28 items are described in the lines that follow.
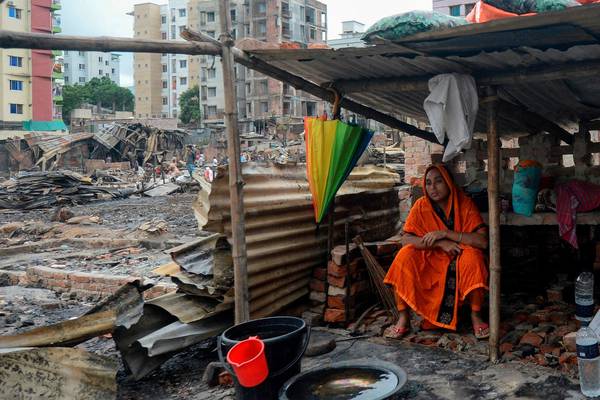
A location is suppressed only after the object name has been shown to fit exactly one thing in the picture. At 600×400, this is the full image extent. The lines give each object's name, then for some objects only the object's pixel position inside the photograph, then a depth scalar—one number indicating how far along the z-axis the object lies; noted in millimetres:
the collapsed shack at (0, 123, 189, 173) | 33875
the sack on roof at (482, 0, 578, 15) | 3771
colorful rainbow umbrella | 4801
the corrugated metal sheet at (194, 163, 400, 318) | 4469
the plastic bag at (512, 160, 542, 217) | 4789
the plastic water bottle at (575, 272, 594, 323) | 4000
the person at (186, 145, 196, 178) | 27333
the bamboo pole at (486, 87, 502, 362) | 4121
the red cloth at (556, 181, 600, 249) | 4672
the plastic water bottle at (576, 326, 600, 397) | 3238
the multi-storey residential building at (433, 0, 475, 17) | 30548
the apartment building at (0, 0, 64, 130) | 47094
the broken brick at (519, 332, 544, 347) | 4234
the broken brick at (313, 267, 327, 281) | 5246
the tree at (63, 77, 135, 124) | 67312
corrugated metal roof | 3285
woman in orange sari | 4504
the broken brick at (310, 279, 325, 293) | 5238
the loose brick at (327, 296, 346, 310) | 5070
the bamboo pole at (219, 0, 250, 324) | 4055
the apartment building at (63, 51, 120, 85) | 101250
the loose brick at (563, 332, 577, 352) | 3750
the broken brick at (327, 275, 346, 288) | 5113
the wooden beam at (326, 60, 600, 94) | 3838
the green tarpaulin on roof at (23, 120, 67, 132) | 48031
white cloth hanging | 4074
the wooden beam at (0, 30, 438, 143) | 3140
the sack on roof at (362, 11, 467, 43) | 3562
